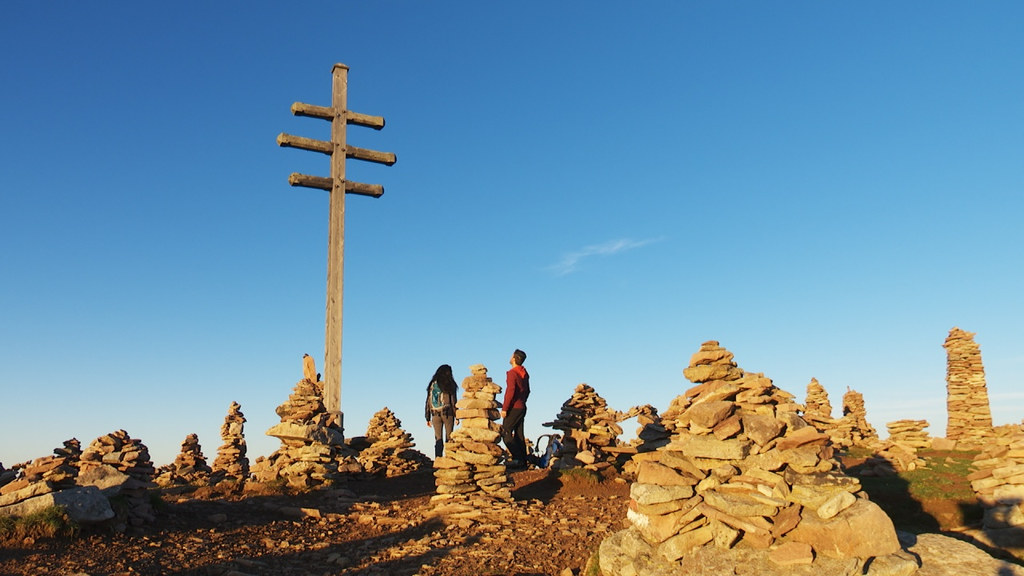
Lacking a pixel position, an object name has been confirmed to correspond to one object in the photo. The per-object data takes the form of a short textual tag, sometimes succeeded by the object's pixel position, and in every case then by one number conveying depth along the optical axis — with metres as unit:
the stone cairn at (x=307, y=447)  13.84
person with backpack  16.28
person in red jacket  14.62
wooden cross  16.03
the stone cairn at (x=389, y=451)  16.33
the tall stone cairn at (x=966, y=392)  26.55
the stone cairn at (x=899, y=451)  16.48
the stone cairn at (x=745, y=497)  7.18
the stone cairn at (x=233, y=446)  20.16
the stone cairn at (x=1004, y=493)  10.02
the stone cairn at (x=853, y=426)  25.05
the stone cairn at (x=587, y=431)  15.40
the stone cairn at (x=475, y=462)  11.65
